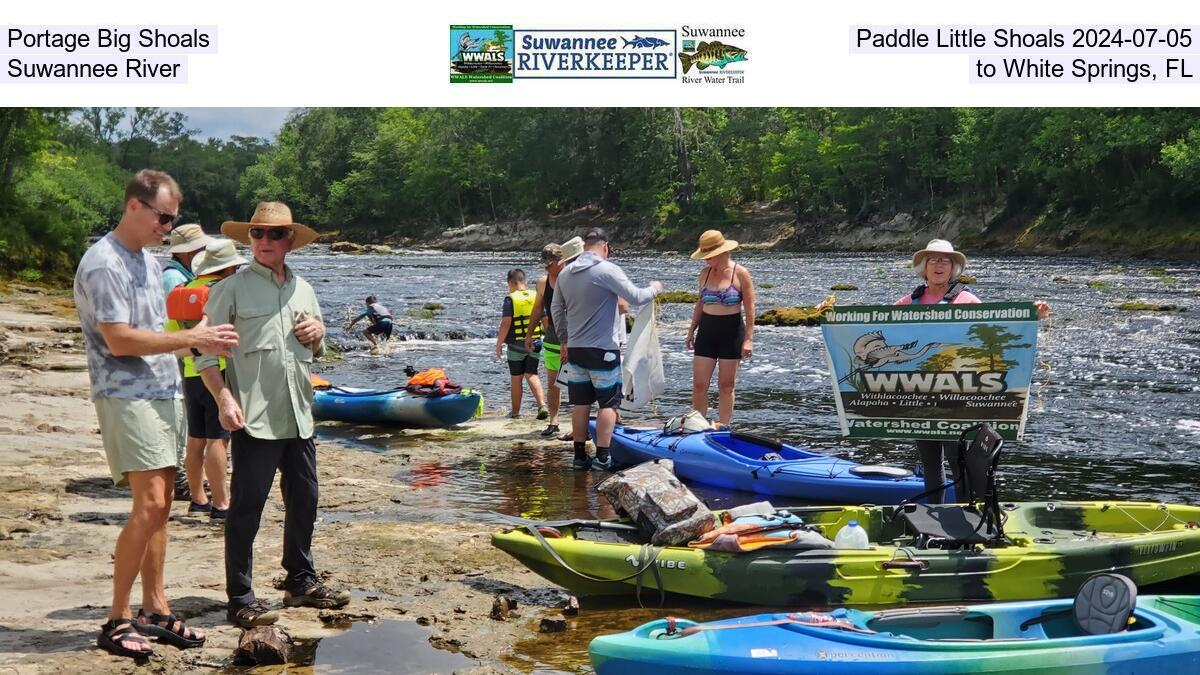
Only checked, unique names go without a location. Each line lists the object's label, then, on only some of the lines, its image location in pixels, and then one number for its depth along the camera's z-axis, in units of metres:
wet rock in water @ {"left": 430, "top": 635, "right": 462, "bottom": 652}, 5.17
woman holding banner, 6.88
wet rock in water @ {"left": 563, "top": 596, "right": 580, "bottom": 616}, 5.84
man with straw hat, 5.11
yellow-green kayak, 5.73
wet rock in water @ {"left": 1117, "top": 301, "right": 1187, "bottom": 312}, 23.35
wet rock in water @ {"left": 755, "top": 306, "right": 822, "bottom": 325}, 23.47
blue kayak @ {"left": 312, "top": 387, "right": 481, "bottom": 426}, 11.87
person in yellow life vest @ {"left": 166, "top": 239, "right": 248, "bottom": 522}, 6.32
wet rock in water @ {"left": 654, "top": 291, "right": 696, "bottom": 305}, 28.89
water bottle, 5.98
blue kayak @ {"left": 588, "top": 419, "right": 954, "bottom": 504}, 8.23
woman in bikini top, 9.46
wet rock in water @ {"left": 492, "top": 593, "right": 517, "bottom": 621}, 5.66
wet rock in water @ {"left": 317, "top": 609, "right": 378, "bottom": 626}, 5.35
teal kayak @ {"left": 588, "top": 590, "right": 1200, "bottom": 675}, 4.31
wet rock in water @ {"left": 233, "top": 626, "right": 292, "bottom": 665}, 4.68
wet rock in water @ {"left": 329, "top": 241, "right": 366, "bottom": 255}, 67.06
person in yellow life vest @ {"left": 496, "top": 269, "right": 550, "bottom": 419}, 11.61
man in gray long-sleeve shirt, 8.75
